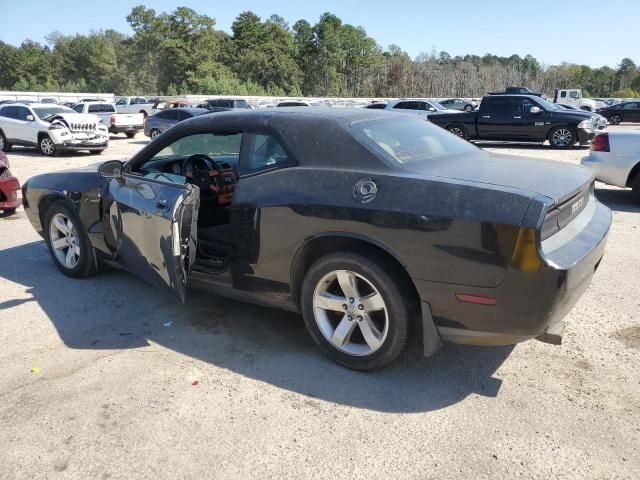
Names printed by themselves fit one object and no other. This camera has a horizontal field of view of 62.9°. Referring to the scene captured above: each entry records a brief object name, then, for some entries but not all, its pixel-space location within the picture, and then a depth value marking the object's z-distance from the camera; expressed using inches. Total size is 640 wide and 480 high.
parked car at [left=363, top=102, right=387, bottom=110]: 916.0
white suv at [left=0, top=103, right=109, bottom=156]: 634.8
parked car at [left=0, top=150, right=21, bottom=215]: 302.0
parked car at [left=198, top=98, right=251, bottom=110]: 983.6
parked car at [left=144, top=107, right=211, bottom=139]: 794.8
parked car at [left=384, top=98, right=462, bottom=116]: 882.8
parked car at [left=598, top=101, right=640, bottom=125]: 1139.3
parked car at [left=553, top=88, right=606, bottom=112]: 1503.4
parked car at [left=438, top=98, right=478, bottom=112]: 1114.9
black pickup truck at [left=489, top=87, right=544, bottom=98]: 1273.1
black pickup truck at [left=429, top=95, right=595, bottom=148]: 647.8
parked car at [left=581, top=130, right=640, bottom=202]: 309.3
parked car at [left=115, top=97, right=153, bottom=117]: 1237.1
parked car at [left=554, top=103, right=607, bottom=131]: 667.5
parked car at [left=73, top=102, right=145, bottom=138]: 890.1
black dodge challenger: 105.4
